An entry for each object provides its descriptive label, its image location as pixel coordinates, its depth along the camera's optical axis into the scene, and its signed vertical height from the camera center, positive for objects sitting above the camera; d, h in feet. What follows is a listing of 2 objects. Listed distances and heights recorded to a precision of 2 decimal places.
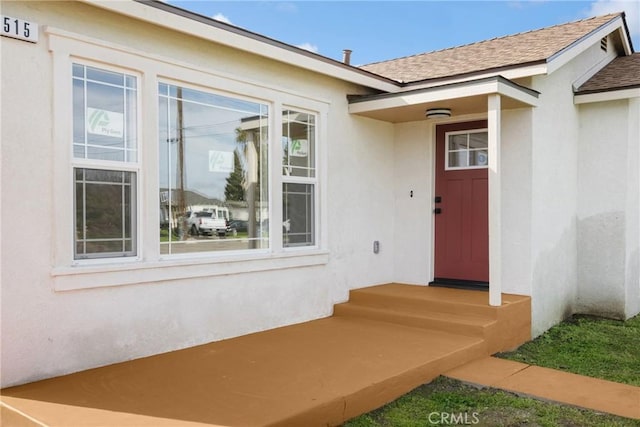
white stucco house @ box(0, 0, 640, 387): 13.23 +1.19
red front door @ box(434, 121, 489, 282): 23.06 +0.18
